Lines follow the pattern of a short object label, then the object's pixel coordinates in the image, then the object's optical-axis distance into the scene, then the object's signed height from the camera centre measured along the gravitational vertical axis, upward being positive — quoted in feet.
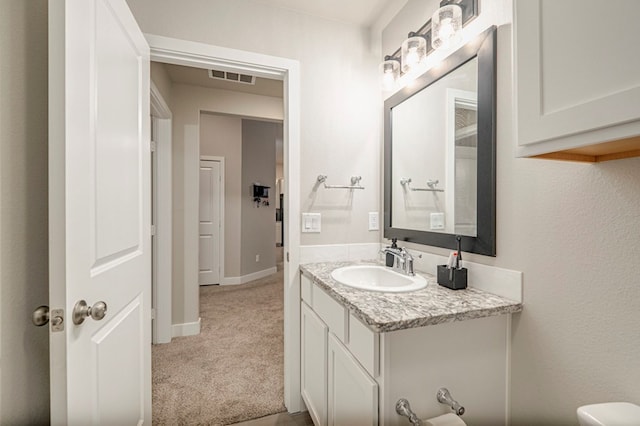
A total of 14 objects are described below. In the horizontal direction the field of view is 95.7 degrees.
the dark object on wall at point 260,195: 15.72 +0.88
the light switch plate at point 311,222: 5.91 -0.24
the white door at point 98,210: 2.58 +0.00
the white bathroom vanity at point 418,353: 3.04 -1.62
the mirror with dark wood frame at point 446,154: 3.86 +0.95
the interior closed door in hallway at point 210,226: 14.37 -0.79
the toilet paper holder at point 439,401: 3.03 -2.11
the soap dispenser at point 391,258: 5.28 -0.86
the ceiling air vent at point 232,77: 8.55 +4.03
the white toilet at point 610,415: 2.18 -1.57
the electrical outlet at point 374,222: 6.44 -0.25
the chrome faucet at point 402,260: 4.77 -0.84
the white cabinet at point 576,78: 1.79 +0.94
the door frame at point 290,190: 5.70 +0.41
